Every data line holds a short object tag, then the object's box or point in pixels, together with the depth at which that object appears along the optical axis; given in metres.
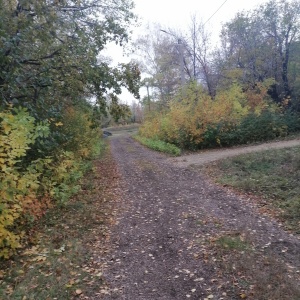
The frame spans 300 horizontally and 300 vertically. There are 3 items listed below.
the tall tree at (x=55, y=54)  5.86
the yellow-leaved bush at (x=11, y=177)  3.93
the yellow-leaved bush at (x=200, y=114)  16.03
